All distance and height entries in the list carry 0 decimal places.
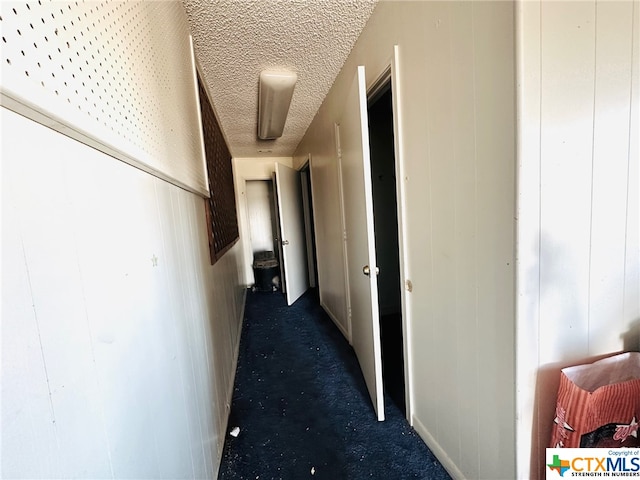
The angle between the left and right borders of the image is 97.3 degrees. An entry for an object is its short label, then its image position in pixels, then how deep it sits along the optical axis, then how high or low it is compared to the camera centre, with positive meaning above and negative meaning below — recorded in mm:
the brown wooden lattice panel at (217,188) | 1992 +317
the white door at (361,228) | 1540 -100
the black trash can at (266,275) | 4520 -902
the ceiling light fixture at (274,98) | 2213 +1072
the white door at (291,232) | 3686 -205
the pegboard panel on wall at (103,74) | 398 +319
